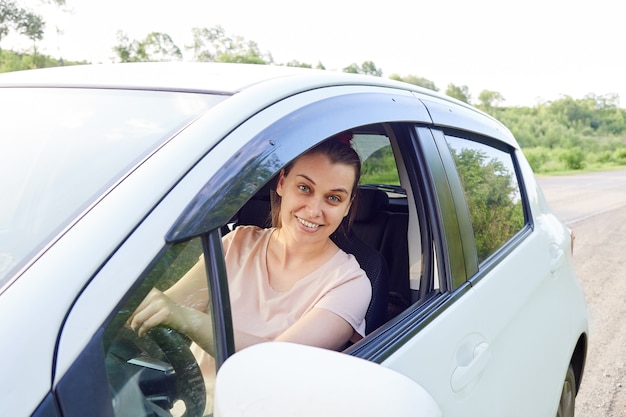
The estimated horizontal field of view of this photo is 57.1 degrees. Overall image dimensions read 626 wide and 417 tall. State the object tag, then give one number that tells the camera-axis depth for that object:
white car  0.81
